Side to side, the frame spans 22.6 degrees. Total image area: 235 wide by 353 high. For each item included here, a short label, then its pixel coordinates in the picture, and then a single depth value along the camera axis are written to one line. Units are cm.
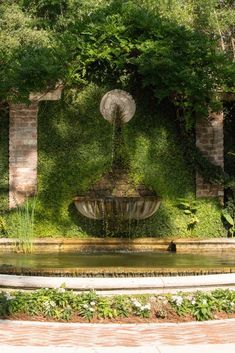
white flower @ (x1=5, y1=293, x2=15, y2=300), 577
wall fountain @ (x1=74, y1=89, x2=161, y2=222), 1233
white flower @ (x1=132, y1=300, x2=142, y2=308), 566
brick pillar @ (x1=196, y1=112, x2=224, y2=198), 1265
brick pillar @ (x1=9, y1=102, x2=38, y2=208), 1234
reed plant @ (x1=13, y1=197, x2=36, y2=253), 1048
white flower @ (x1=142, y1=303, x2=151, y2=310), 565
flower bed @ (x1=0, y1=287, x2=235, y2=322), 565
